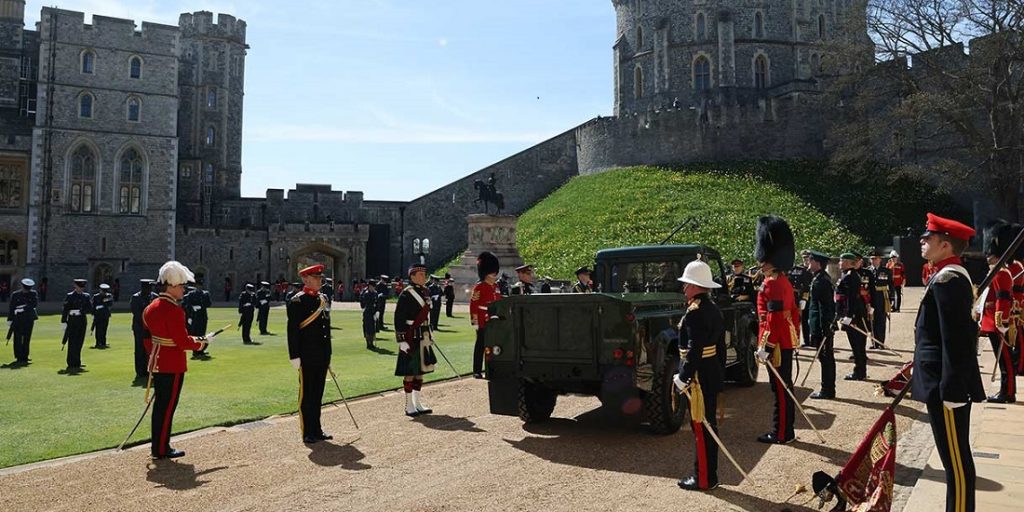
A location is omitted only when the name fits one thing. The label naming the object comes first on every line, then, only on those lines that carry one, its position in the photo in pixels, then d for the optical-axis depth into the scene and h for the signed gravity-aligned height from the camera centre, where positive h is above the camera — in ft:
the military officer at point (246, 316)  58.95 -2.27
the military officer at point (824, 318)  31.76 -1.40
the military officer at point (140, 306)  40.93 -1.03
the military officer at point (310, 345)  25.70 -2.11
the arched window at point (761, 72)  176.55 +53.65
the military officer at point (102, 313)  53.47 -1.82
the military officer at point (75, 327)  42.60 -2.28
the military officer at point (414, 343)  30.01 -2.34
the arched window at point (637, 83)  190.39 +54.45
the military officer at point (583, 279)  48.67 +0.65
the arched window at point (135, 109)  139.33 +35.15
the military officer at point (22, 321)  45.37 -2.04
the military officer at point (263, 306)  67.21 -1.64
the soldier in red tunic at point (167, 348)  22.84 -1.97
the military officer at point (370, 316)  54.95 -2.16
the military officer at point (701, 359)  19.21 -2.02
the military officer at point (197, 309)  54.65 -1.59
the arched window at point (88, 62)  136.05 +43.47
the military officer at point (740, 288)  35.70 -0.02
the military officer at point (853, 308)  35.78 -1.03
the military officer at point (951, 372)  14.30 -1.74
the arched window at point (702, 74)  177.78 +53.63
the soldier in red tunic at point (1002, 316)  28.81 -1.17
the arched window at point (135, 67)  139.13 +43.45
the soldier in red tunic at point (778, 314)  24.12 -1.00
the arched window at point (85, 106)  136.15 +35.11
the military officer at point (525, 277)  45.82 +0.73
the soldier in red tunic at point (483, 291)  37.09 -0.15
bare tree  98.12 +28.19
